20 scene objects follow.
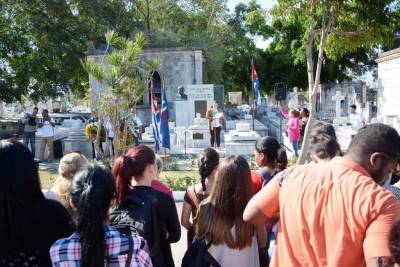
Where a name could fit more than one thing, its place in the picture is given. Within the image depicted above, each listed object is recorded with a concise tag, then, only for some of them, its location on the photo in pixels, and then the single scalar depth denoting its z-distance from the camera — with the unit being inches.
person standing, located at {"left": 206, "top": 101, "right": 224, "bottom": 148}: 652.9
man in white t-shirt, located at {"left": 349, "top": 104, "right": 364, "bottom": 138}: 552.7
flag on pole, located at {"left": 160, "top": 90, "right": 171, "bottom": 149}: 471.2
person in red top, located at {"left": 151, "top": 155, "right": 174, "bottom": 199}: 151.1
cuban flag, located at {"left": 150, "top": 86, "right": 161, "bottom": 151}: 475.0
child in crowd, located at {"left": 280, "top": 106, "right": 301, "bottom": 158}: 519.5
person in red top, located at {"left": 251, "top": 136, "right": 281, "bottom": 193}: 159.2
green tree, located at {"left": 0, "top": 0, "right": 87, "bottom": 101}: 946.7
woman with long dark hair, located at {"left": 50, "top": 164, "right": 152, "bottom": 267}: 92.6
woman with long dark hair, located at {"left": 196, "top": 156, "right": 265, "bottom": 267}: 124.9
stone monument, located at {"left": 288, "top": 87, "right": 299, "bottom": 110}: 1348.5
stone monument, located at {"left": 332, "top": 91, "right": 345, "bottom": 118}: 1040.2
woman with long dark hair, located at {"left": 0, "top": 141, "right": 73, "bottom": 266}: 98.3
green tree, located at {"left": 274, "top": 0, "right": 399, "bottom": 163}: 368.5
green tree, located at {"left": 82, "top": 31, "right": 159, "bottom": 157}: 357.7
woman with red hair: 120.3
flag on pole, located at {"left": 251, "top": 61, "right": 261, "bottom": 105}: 640.4
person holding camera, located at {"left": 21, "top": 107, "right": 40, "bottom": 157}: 561.3
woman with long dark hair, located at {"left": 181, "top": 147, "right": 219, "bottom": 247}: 152.8
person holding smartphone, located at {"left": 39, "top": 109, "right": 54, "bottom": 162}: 552.7
